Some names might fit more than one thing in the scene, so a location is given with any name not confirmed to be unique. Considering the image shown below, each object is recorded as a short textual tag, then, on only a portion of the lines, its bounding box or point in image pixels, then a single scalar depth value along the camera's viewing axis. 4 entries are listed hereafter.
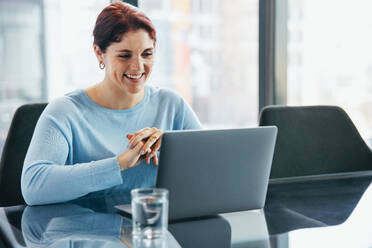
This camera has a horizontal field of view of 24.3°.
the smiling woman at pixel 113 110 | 2.55
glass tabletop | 2.00
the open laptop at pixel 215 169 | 2.09
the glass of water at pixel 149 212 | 1.91
